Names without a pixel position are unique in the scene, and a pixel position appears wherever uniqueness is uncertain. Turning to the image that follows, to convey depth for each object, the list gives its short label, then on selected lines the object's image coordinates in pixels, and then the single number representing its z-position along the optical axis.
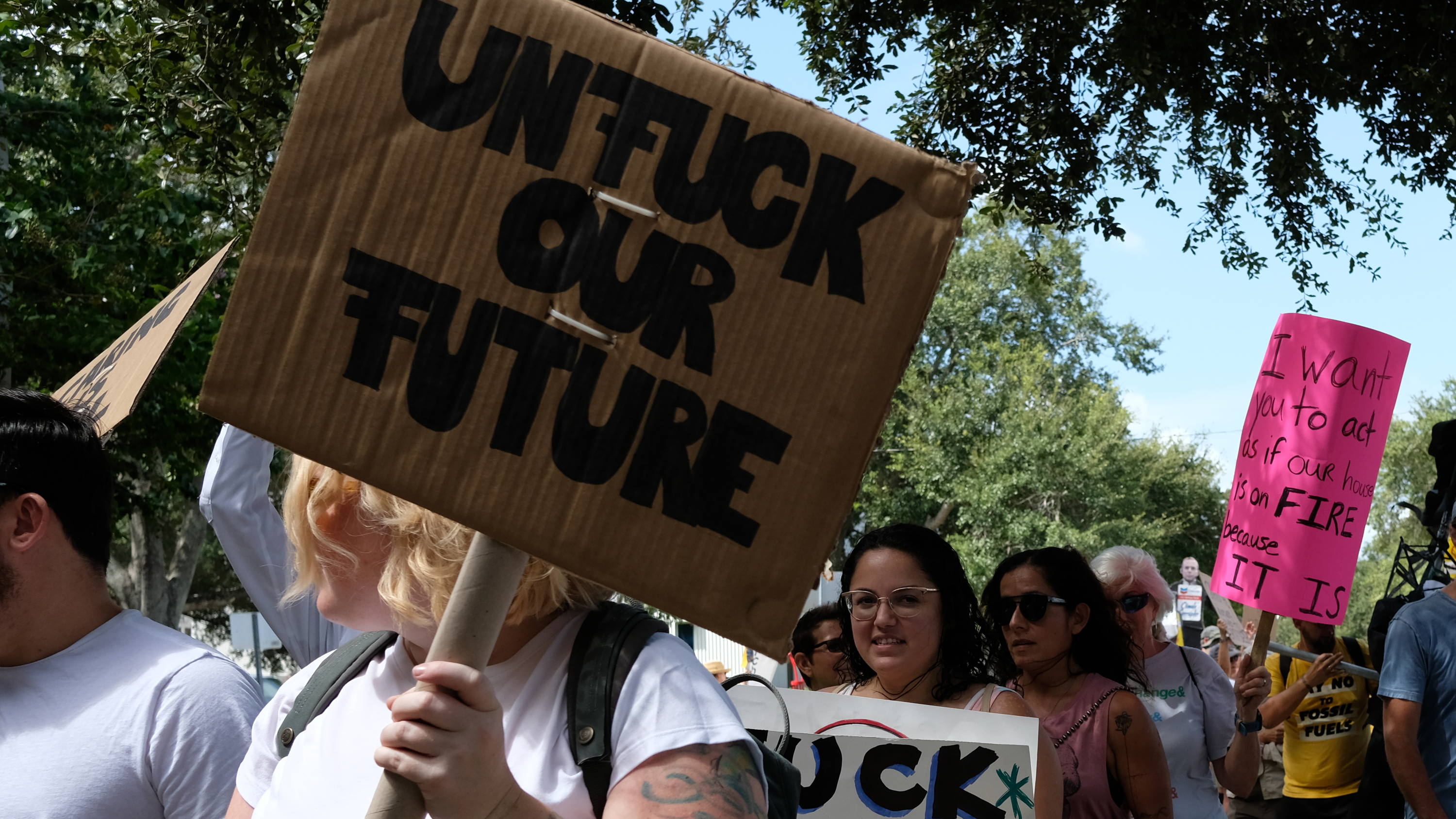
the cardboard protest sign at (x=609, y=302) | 1.38
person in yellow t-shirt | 5.90
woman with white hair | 4.48
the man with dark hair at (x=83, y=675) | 2.22
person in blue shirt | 4.16
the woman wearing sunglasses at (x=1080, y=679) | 3.80
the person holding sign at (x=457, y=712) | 1.31
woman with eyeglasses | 3.48
